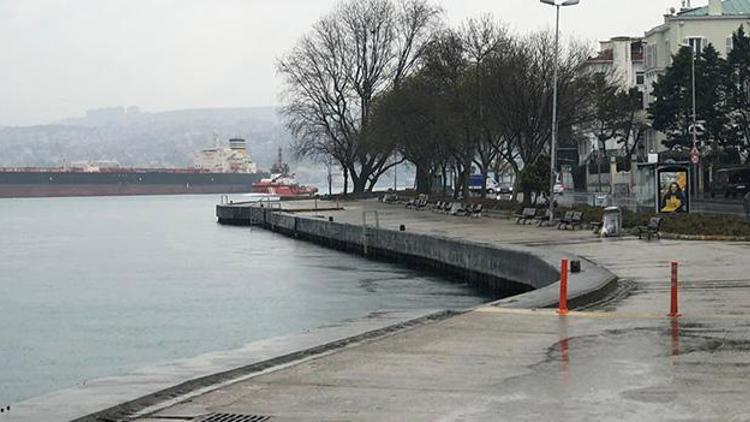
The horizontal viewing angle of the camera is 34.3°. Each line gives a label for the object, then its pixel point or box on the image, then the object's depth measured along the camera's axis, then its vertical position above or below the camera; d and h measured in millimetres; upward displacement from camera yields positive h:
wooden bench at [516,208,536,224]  54528 -1816
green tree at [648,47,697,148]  80562 +4856
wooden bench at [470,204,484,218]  64438 -1840
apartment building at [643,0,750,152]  95688 +11355
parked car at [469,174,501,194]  112500 -792
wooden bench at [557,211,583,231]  47375 -1798
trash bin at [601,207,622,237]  40312 -1637
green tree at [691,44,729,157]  77625 +4781
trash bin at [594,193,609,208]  56844 -1221
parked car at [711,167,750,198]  68938 -522
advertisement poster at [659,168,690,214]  43406 -575
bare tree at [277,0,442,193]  98625 +8706
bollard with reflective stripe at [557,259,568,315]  19656 -1893
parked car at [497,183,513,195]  100438 -1111
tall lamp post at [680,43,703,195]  74625 +2883
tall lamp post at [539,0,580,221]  52031 +2154
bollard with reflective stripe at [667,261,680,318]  18875 -1942
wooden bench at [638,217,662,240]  38638 -1803
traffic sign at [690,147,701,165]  67812 +982
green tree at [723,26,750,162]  77062 +5125
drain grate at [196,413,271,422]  11148 -2204
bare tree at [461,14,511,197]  67938 +5162
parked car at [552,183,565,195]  87031 -1072
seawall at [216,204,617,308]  22781 -2714
